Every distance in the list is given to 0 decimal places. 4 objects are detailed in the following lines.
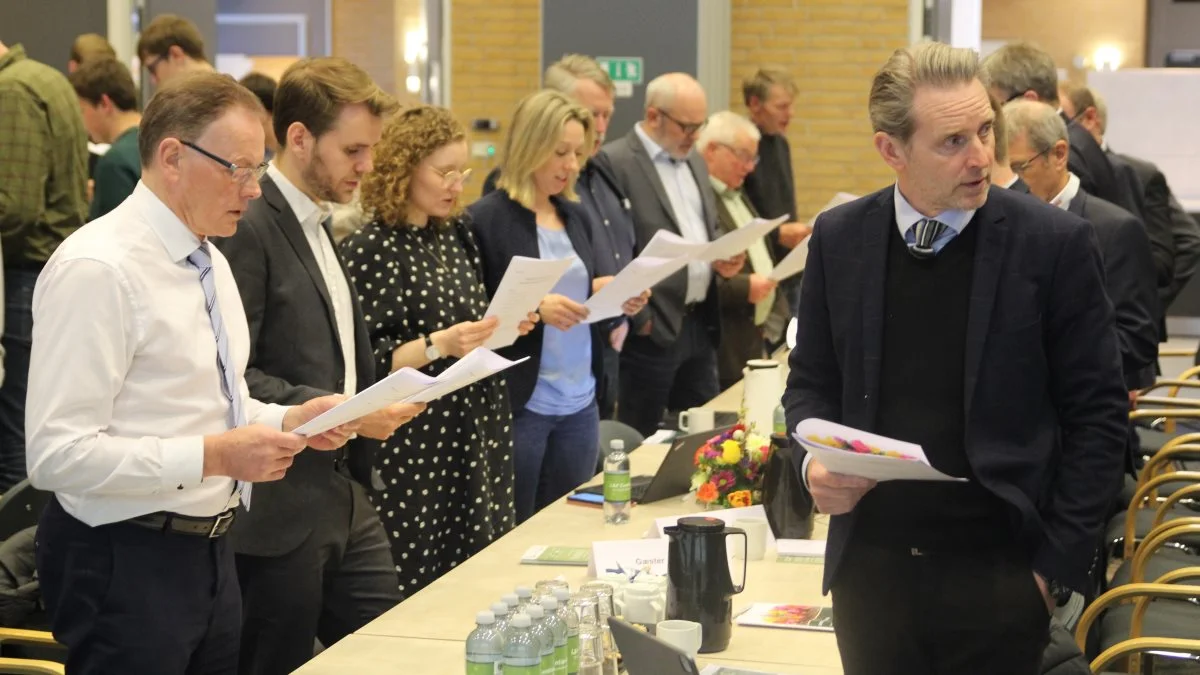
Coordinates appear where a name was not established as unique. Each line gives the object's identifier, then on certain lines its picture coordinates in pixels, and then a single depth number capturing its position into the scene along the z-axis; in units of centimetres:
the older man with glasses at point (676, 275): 592
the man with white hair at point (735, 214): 670
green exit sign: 907
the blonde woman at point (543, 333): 459
